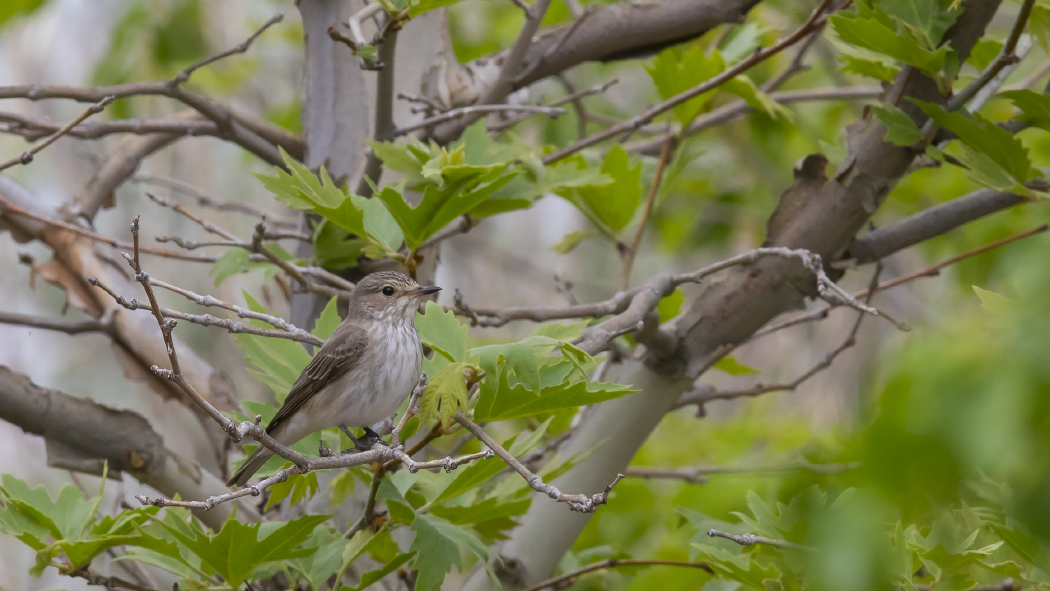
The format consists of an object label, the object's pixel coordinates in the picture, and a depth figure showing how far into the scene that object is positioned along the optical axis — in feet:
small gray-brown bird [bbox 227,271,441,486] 17.38
